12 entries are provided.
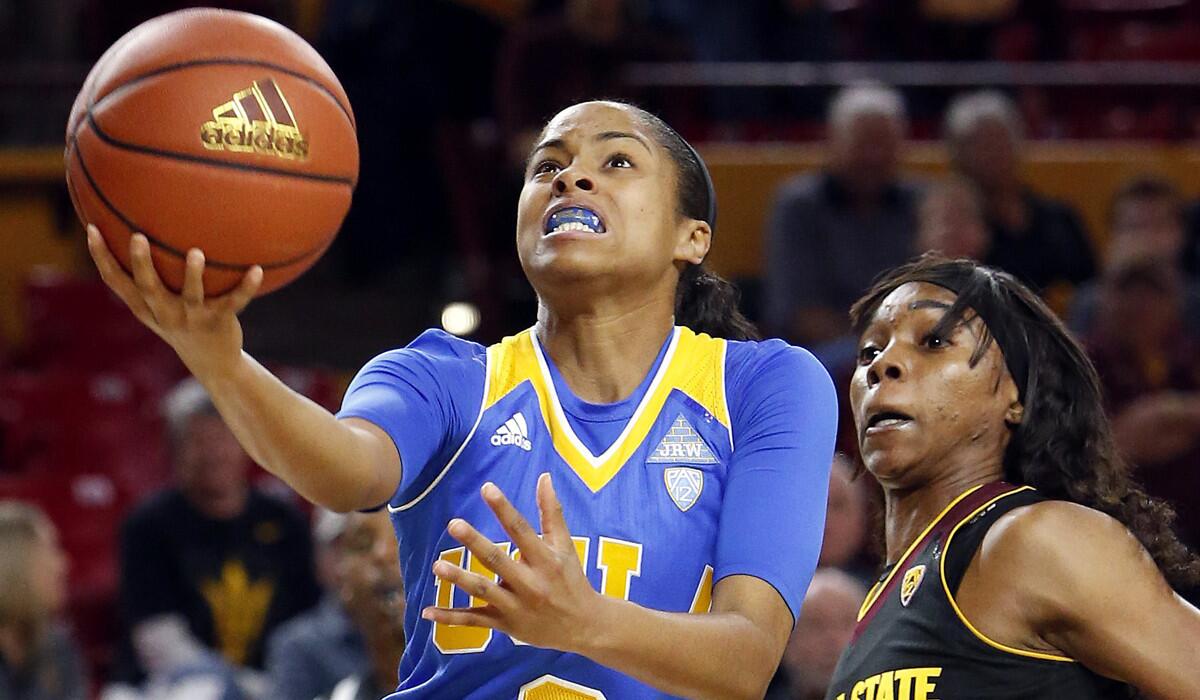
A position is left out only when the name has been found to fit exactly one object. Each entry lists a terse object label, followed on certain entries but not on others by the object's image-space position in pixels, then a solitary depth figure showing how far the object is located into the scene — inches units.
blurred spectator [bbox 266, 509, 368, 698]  435.2
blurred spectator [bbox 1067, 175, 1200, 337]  548.7
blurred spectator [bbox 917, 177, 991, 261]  532.1
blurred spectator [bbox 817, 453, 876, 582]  436.5
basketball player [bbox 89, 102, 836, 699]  180.7
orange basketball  181.6
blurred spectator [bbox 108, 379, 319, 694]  500.7
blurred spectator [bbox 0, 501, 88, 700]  455.5
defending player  231.0
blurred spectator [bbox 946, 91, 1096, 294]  579.8
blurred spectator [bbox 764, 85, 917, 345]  578.9
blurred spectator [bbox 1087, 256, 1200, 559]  486.9
